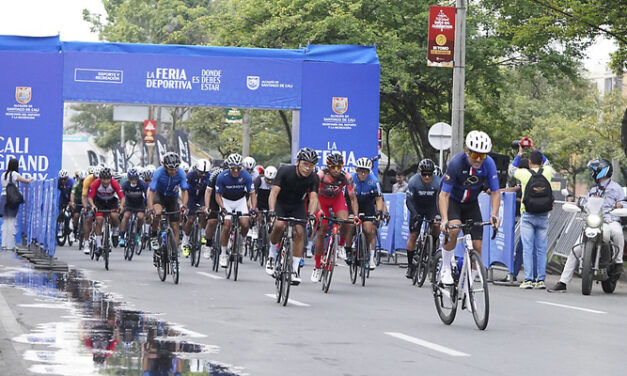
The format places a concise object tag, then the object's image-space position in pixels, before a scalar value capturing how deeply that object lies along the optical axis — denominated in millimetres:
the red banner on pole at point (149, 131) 65656
